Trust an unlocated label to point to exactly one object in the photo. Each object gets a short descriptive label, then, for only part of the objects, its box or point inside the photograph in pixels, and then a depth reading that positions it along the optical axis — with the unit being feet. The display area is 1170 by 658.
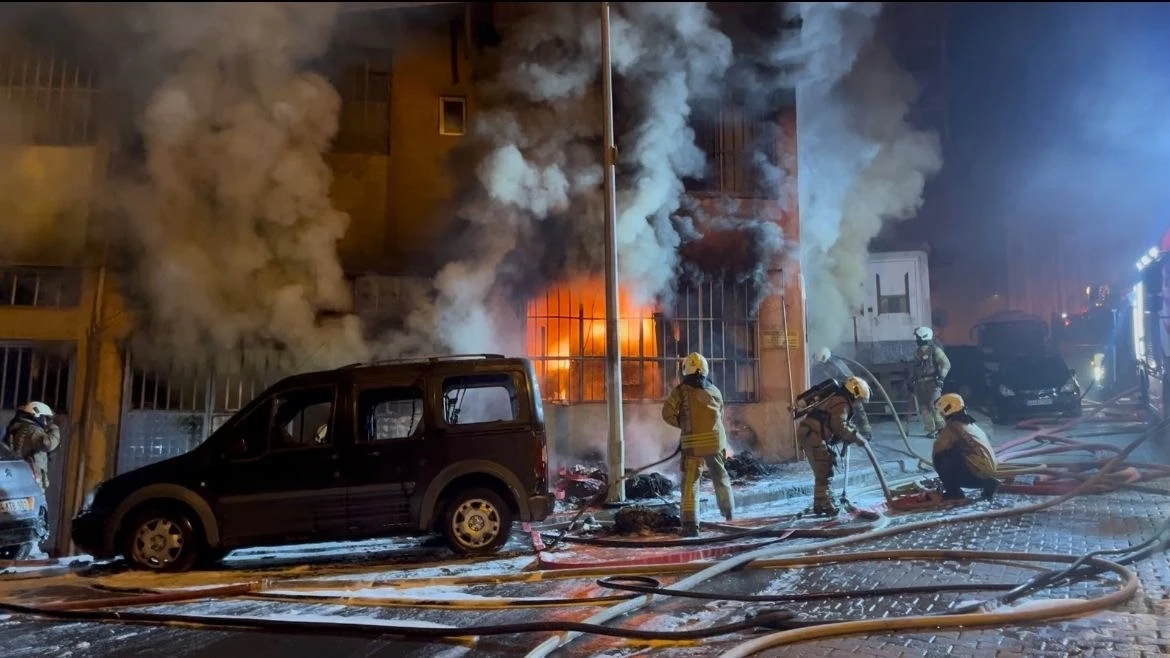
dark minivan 20.36
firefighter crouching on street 25.85
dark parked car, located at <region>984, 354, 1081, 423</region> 40.57
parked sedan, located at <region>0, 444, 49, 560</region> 22.12
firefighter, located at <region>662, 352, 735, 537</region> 23.61
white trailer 57.67
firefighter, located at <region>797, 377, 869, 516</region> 25.58
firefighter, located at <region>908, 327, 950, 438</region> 37.27
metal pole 27.63
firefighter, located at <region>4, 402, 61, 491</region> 27.68
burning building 32.71
